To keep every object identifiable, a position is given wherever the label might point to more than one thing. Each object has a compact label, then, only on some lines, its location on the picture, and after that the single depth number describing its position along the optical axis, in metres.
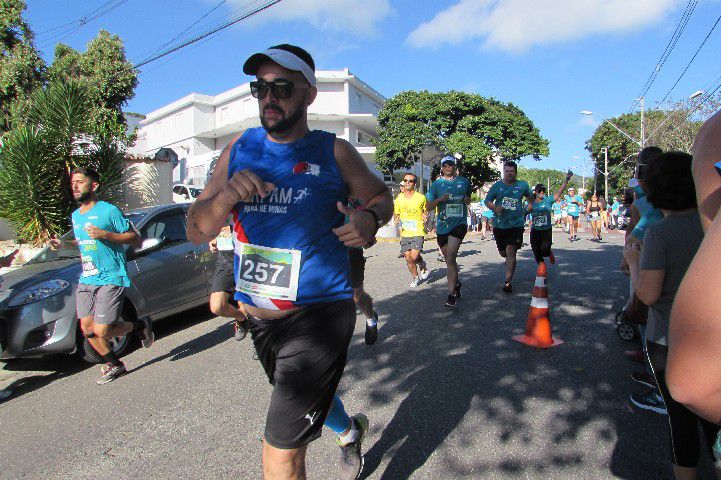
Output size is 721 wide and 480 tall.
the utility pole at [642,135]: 32.75
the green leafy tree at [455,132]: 33.50
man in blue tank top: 2.09
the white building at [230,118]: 39.84
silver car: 5.05
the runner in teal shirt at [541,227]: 8.93
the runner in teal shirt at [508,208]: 8.12
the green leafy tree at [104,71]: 18.92
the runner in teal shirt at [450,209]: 7.16
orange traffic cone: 5.02
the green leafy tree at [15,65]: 15.40
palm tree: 11.50
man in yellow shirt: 8.78
